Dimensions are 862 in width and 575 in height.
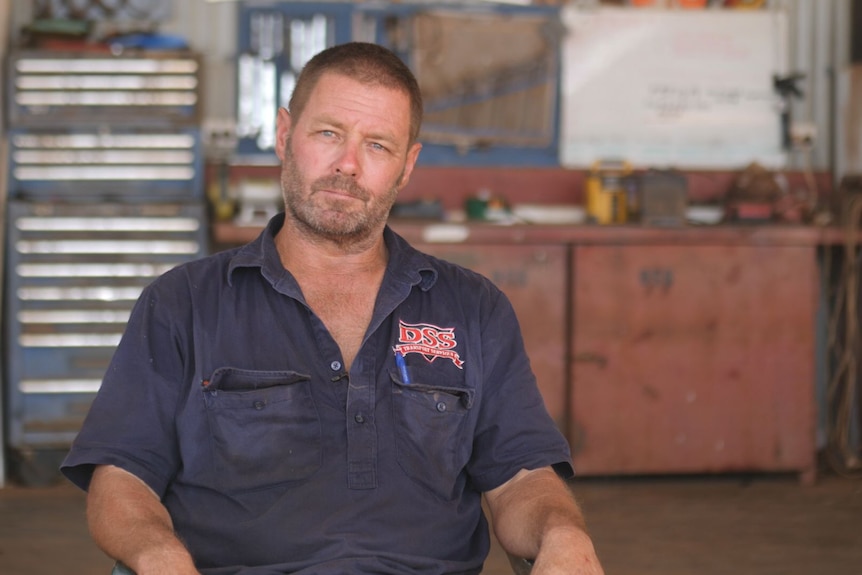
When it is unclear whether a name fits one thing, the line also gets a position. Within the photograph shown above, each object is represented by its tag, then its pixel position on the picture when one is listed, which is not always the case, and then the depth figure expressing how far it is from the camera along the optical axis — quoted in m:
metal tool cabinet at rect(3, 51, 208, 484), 4.65
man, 1.93
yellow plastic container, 4.96
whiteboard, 5.45
